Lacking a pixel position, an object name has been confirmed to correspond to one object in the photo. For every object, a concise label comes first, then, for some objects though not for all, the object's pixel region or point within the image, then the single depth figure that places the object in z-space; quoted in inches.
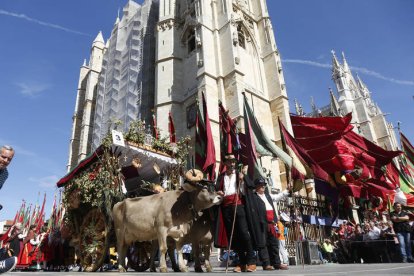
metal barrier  473.9
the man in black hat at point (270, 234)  209.6
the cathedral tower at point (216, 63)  804.6
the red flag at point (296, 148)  361.7
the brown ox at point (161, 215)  185.5
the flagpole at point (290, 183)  291.6
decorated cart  239.3
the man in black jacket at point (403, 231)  316.5
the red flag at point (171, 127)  480.5
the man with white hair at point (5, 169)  119.0
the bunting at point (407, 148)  631.2
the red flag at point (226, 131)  395.9
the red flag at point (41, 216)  717.2
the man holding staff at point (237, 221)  176.6
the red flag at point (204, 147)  349.7
